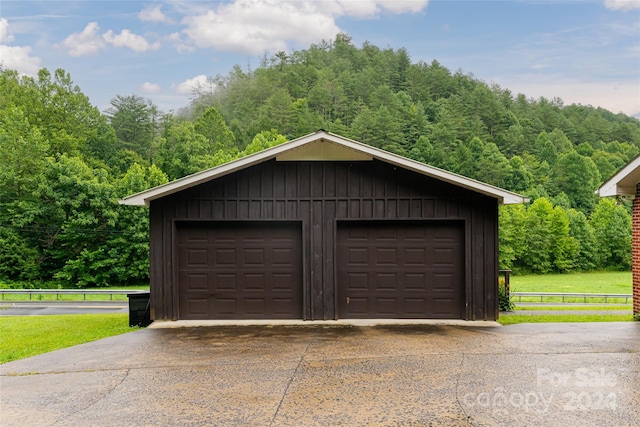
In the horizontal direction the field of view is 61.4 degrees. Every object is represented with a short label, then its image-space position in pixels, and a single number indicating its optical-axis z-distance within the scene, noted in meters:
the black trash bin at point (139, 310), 11.12
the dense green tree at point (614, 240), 50.88
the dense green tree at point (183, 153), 46.41
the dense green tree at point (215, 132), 52.50
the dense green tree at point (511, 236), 46.69
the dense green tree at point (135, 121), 56.54
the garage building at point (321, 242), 10.73
